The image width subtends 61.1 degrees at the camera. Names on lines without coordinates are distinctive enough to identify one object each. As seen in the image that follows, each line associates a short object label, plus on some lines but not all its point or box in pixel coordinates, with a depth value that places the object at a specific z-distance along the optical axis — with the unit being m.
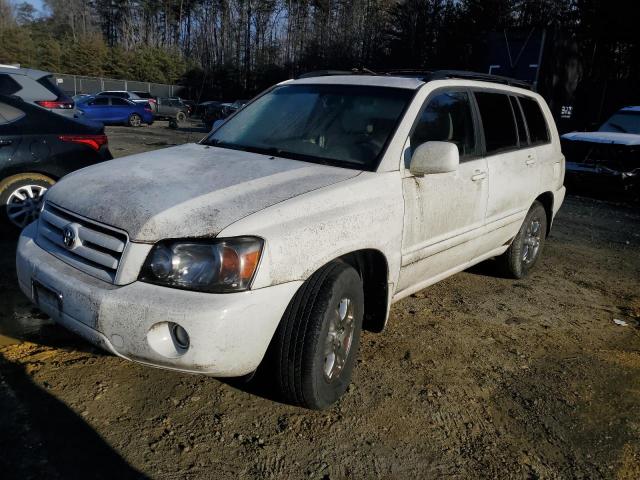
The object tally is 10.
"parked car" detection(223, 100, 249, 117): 26.74
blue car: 24.52
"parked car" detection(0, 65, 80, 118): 8.35
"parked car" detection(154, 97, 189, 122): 29.23
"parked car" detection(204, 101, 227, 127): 28.02
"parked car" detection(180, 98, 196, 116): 32.07
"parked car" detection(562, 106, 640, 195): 9.34
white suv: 2.38
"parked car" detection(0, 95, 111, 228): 5.04
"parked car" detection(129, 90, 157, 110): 27.09
